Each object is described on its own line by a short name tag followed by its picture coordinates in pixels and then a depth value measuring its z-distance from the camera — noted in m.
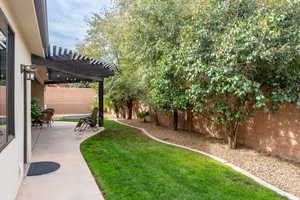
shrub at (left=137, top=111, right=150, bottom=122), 11.56
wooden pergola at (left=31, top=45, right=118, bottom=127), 5.37
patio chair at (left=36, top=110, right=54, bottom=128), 9.58
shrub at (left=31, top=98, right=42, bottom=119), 9.05
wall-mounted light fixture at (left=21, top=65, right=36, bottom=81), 4.01
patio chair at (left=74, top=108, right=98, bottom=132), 8.79
